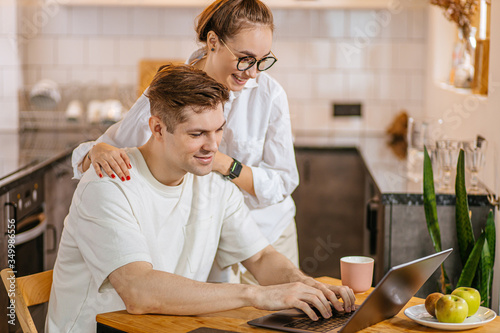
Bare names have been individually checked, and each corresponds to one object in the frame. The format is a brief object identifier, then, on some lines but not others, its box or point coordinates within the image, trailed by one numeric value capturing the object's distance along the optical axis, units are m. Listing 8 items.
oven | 2.80
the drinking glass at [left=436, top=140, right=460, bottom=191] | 2.82
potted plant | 2.42
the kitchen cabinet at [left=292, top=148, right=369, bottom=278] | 4.52
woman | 2.04
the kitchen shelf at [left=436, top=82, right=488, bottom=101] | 2.97
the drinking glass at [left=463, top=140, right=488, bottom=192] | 2.71
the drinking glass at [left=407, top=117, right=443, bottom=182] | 3.36
